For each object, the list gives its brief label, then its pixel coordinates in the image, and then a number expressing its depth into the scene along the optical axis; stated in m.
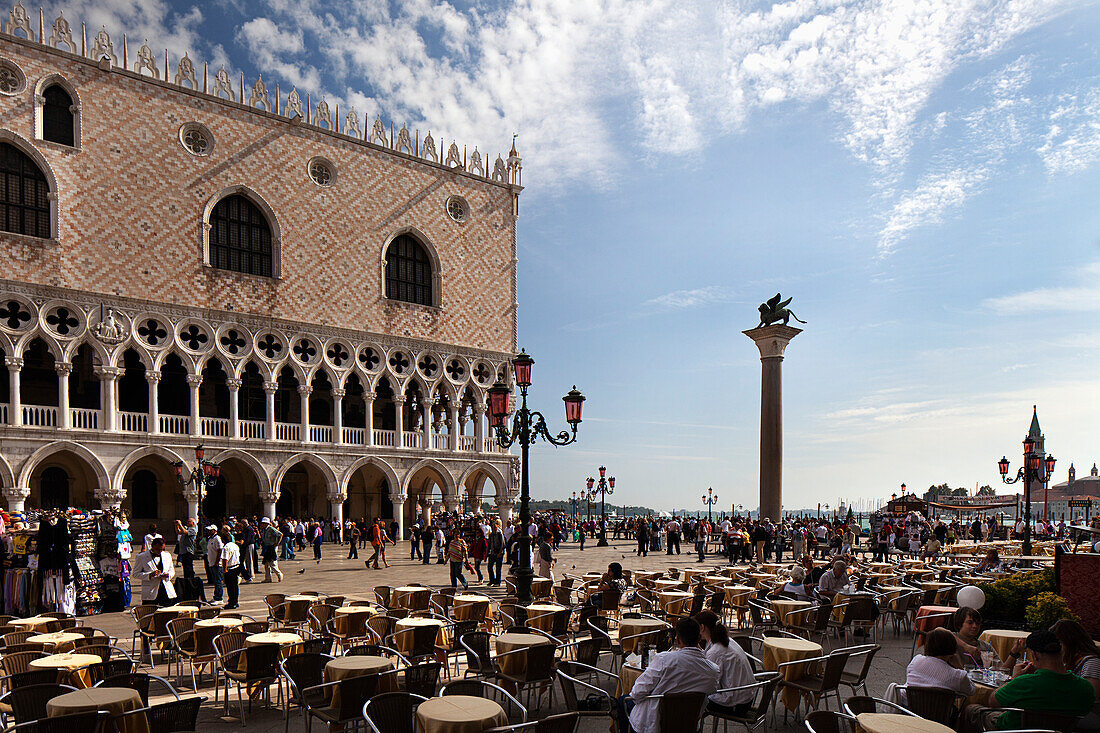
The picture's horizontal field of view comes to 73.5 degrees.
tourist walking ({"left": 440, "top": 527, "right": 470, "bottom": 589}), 13.82
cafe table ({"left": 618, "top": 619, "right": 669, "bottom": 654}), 7.10
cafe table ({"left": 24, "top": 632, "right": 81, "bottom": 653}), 6.70
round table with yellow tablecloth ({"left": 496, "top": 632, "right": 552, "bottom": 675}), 6.27
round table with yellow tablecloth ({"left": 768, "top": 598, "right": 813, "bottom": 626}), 8.64
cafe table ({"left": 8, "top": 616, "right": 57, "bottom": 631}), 7.64
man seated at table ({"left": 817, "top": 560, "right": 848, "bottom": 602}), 9.78
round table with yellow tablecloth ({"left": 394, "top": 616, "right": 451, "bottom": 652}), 7.21
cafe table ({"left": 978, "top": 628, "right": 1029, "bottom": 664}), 6.84
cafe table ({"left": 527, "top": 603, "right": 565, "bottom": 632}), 8.08
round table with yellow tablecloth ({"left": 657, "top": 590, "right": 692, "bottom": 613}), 9.73
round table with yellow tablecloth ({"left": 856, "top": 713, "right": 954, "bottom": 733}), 4.23
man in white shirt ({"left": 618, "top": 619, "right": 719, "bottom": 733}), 4.94
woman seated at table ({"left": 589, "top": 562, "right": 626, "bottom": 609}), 10.18
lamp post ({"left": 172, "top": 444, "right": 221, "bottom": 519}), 19.58
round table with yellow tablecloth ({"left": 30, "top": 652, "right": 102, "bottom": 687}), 5.77
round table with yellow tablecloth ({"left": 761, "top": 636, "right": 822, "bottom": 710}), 5.97
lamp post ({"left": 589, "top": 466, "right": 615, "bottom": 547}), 28.70
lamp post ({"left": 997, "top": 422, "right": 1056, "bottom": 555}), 20.06
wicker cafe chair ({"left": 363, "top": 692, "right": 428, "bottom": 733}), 4.71
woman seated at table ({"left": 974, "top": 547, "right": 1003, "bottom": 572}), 12.40
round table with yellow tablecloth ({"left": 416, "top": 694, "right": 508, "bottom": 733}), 4.44
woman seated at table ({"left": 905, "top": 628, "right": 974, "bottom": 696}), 4.93
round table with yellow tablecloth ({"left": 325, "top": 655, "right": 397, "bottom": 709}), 5.50
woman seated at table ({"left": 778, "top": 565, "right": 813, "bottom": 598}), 9.70
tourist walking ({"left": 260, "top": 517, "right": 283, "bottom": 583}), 15.62
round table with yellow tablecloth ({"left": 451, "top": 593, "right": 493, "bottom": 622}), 9.14
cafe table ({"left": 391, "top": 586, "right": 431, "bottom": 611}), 9.78
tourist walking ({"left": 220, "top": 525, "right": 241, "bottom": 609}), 11.91
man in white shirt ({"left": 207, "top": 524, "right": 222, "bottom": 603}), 12.47
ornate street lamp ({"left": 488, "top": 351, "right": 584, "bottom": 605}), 10.93
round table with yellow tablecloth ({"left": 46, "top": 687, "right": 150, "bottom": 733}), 4.75
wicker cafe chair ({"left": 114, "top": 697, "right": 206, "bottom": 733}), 4.73
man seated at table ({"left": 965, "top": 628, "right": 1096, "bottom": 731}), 4.37
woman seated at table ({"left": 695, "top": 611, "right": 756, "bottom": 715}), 5.35
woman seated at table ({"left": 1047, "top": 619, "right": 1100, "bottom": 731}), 4.84
